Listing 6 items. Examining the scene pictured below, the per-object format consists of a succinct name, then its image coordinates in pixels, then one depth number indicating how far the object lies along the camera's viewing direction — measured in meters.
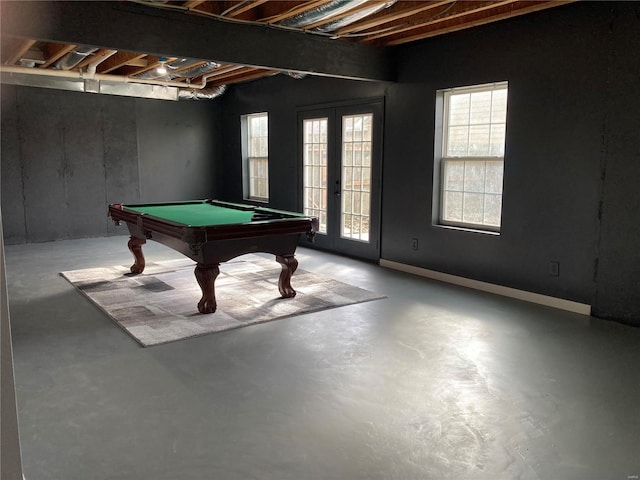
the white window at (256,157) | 8.68
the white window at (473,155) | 5.12
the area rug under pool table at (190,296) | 4.13
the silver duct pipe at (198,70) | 6.66
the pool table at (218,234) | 4.19
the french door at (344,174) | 6.48
